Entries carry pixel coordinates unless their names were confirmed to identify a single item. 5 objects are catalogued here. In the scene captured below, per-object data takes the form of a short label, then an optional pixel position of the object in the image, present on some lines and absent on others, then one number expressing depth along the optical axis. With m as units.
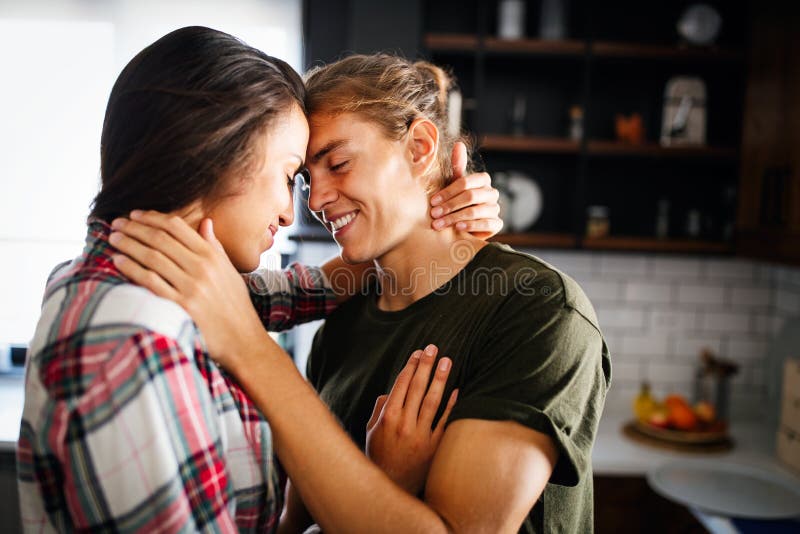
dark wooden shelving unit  2.94
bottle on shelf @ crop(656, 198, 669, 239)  2.98
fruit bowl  2.65
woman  0.78
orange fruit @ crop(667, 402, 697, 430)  2.71
